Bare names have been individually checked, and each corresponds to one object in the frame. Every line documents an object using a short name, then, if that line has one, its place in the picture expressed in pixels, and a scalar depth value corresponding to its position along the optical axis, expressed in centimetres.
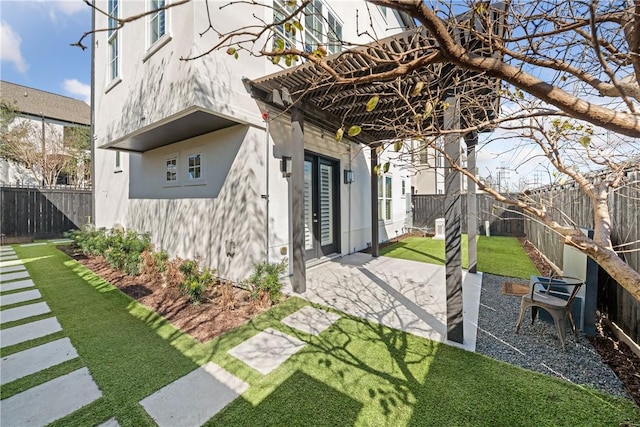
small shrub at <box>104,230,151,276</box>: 612
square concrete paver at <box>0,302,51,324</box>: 416
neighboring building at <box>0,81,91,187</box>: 1788
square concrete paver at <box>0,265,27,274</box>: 668
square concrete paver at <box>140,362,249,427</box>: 229
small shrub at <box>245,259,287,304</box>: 464
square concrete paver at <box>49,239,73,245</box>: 1087
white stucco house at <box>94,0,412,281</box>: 492
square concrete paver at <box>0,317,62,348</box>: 354
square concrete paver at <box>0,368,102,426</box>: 229
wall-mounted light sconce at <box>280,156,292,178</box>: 562
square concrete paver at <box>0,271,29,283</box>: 605
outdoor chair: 324
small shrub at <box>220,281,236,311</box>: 444
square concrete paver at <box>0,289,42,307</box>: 478
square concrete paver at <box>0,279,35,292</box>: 548
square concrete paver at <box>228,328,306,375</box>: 303
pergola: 344
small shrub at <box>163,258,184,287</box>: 533
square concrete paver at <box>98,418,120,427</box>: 221
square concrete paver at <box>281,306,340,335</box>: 384
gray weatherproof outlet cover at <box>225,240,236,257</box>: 560
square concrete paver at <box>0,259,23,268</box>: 727
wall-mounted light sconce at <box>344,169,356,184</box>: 845
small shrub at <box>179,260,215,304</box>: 452
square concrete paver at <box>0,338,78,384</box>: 289
